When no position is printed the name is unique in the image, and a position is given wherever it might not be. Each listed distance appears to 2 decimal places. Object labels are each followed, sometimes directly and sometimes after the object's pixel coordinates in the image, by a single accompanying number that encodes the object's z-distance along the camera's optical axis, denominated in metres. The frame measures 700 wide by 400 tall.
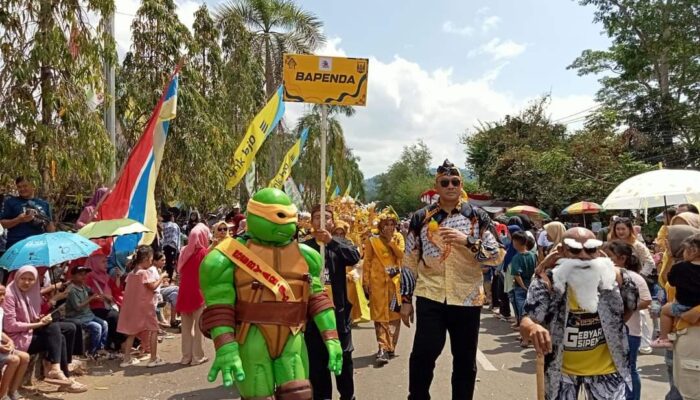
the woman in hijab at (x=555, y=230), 6.59
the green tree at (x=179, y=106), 13.49
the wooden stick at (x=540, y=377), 3.02
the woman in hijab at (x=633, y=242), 6.36
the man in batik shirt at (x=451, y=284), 3.92
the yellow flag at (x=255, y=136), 9.79
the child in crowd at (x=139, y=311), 6.93
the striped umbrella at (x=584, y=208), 16.54
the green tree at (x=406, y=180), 75.94
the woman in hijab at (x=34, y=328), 5.23
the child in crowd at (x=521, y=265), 8.26
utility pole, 7.84
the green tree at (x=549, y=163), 21.28
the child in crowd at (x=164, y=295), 8.34
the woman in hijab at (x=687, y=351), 3.56
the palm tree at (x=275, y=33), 22.14
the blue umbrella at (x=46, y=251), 5.59
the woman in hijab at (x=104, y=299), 7.25
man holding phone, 6.93
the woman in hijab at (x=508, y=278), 8.98
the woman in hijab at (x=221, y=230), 6.71
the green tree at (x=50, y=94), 6.97
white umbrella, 6.25
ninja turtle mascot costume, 3.30
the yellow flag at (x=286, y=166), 11.09
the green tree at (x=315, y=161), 36.97
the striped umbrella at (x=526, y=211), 17.73
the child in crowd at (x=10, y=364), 4.88
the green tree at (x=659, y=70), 21.64
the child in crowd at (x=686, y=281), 3.69
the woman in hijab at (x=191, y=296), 6.92
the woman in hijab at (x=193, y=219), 14.49
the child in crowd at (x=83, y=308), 6.57
